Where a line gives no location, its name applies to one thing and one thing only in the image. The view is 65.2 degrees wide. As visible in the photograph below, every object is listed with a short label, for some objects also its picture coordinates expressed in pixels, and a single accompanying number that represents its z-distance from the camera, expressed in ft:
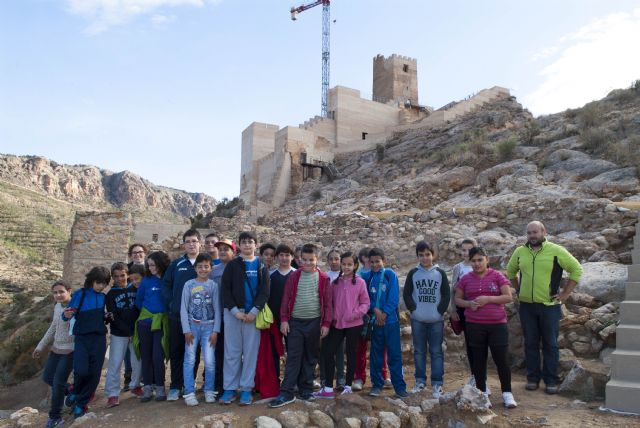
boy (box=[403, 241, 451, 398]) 16.17
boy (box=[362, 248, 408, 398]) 16.17
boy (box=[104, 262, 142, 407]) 16.57
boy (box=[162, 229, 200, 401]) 16.38
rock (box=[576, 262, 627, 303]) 19.66
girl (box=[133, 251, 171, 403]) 16.49
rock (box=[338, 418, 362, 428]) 13.42
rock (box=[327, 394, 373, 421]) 13.87
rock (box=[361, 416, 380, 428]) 13.57
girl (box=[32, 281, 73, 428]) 16.01
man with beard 16.24
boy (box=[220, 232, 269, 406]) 15.60
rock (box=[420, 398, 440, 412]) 14.48
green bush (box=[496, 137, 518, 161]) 60.80
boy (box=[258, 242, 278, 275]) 18.28
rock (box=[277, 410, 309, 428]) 13.47
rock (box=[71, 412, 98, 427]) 14.66
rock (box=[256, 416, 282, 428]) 13.30
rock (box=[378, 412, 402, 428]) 13.66
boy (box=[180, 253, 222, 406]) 15.56
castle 97.50
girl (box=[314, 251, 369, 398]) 15.97
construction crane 147.43
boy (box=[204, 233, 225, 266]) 18.41
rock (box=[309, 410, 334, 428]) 13.62
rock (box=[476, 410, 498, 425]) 13.48
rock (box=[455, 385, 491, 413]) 13.76
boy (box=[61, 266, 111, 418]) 16.14
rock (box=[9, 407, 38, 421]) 17.74
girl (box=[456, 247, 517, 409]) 15.10
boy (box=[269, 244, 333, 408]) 15.64
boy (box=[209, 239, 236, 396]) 16.47
